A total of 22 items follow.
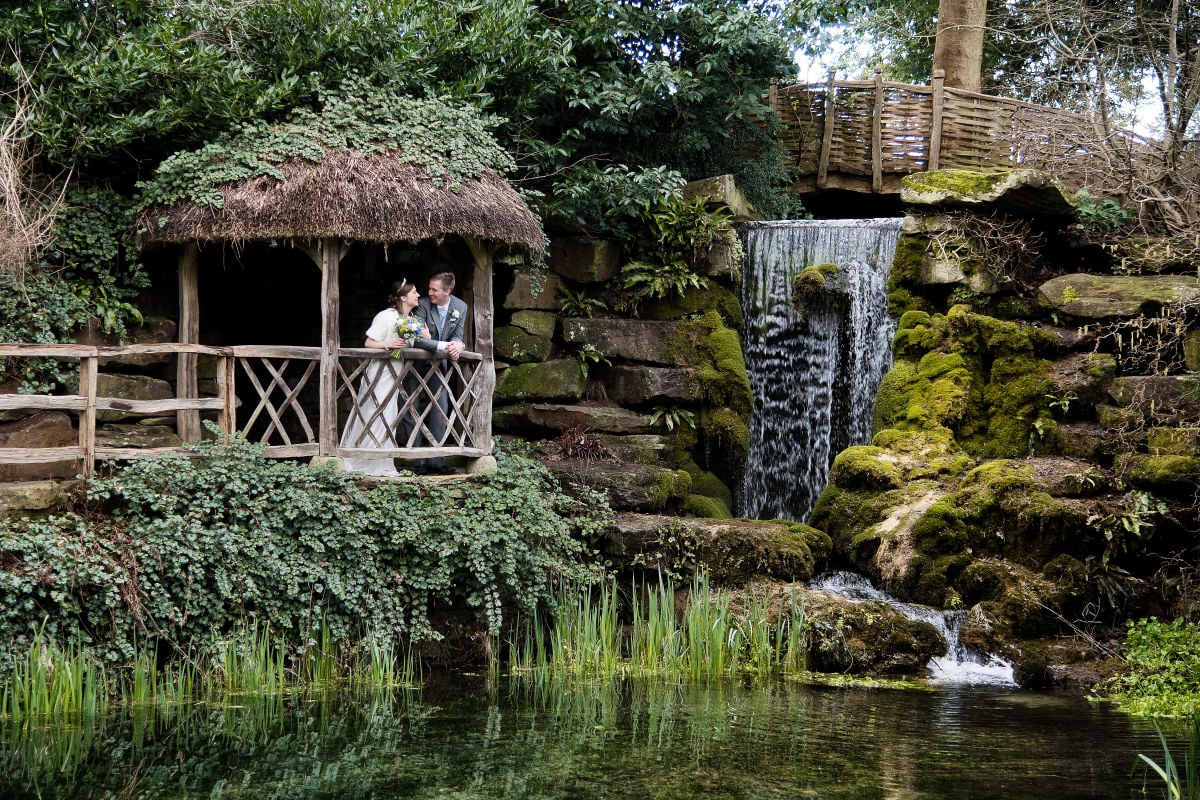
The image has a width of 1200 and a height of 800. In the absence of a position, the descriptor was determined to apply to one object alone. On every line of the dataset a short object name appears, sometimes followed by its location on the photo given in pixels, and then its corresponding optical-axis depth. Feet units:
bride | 33.06
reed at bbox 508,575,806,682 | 29.81
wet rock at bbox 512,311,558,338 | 43.52
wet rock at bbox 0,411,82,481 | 30.83
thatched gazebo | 31.83
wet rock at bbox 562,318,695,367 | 43.70
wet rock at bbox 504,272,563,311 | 43.83
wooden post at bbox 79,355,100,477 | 28.43
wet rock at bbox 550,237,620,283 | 45.09
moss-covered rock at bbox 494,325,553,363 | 43.24
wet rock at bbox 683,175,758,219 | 45.68
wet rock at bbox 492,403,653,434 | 42.04
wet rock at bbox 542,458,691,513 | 37.22
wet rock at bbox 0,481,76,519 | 27.25
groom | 34.35
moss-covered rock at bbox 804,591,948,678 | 30.68
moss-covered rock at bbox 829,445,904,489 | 37.35
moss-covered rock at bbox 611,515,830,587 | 33.96
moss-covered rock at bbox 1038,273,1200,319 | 38.37
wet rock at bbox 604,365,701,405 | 43.27
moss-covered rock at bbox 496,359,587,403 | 42.75
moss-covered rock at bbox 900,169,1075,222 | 41.11
